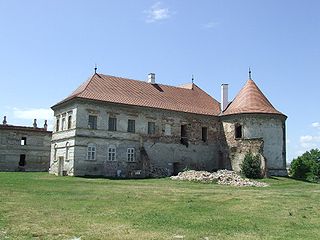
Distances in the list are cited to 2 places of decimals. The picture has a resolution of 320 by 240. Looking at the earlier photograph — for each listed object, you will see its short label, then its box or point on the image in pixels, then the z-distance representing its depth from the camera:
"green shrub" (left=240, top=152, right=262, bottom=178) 37.09
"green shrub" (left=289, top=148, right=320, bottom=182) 54.38
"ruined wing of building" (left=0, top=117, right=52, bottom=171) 49.56
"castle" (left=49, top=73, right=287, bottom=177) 36.69
